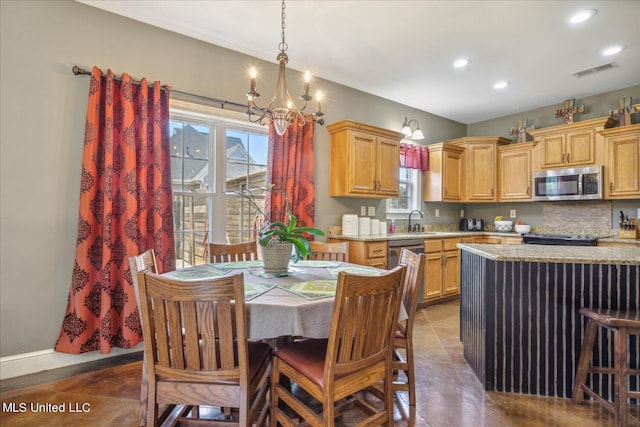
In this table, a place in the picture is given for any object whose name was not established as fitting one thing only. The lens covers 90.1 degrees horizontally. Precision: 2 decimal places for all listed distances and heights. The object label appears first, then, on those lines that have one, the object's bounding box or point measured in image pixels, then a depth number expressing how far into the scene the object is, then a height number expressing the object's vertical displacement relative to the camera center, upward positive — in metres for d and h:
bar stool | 1.67 -0.68
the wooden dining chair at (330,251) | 2.71 -0.29
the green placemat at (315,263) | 2.35 -0.35
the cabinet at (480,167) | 4.92 +0.80
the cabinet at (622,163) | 3.71 +0.66
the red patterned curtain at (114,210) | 2.38 +0.05
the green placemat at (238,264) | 2.22 -0.35
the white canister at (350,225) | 3.91 -0.10
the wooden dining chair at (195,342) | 1.23 -0.52
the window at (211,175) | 3.02 +0.42
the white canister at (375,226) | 4.13 -0.11
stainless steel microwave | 3.98 +0.45
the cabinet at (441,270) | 4.07 -0.69
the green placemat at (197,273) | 1.85 -0.35
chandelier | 2.00 +0.74
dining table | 1.37 -0.38
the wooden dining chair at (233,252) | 2.57 -0.29
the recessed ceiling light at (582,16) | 2.57 +1.67
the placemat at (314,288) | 1.53 -0.37
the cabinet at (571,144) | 3.99 +0.98
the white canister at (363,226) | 4.00 -0.11
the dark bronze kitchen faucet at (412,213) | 4.87 +0.04
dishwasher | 3.74 -0.35
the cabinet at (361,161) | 3.76 +0.69
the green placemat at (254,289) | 1.50 -0.37
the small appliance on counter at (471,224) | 5.35 -0.11
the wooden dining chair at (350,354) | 1.29 -0.62
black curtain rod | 2.41 +1.10
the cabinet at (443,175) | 4.86 +0.67
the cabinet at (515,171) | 4.64 +0.69
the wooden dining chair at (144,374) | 1.54 -0.83
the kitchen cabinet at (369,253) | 3.55 -0.41
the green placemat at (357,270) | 2.07 -0.36
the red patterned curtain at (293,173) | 3.33 +0.48
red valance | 4.72 +0.92
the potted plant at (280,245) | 1.96 -0.17
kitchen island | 2.02 -0.62
